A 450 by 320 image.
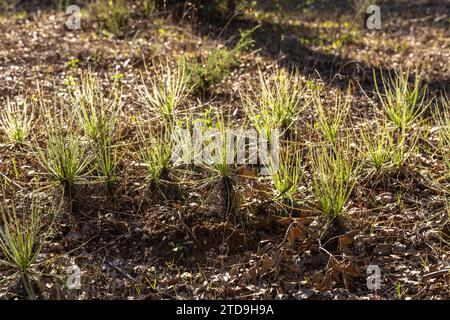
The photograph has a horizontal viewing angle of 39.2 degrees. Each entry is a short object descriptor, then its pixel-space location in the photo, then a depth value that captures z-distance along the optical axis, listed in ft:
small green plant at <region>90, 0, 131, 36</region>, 24.11
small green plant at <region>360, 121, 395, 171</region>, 14.01
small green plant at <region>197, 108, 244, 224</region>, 13.17
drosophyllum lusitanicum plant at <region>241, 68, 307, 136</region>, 14.61
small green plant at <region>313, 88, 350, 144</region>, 14.57
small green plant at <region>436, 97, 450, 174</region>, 13.41
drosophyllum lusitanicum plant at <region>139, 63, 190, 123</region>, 15.66
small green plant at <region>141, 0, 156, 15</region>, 25.41
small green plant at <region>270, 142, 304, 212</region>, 12.86
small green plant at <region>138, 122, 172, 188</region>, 13.66
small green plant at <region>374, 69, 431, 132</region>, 15.10
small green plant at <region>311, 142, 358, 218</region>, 12.28
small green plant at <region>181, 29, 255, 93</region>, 18.38
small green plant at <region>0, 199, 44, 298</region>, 11.16
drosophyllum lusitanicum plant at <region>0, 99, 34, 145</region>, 14.96
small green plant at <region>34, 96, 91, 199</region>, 13.14
